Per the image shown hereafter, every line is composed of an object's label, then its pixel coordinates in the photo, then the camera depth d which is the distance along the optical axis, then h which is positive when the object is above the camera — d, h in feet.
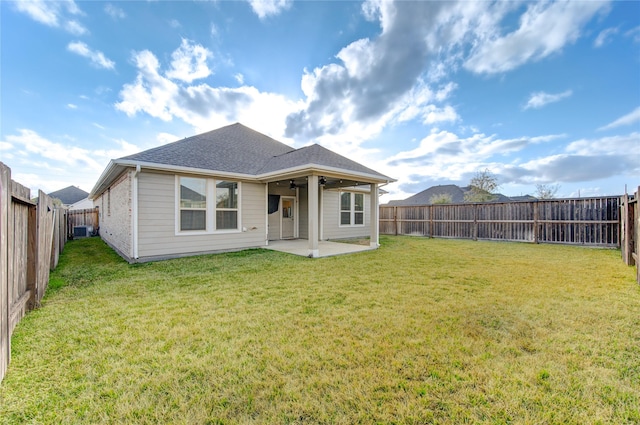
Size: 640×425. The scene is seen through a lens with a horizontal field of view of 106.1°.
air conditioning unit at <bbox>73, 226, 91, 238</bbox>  43.70 -3.11
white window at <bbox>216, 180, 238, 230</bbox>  25.72 +1.00
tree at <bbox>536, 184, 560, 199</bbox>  64.59 +6.34
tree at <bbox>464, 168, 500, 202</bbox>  68.23 +8.09
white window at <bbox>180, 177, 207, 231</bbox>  23.63 +1.05
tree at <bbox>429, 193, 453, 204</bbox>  67.52 +4.09
